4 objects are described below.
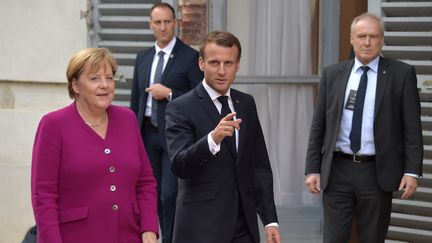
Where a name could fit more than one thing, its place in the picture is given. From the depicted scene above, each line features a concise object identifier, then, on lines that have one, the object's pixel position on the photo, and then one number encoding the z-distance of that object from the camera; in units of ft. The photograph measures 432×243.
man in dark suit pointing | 36.22
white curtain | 55.93
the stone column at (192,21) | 55.93
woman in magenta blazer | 32.78
